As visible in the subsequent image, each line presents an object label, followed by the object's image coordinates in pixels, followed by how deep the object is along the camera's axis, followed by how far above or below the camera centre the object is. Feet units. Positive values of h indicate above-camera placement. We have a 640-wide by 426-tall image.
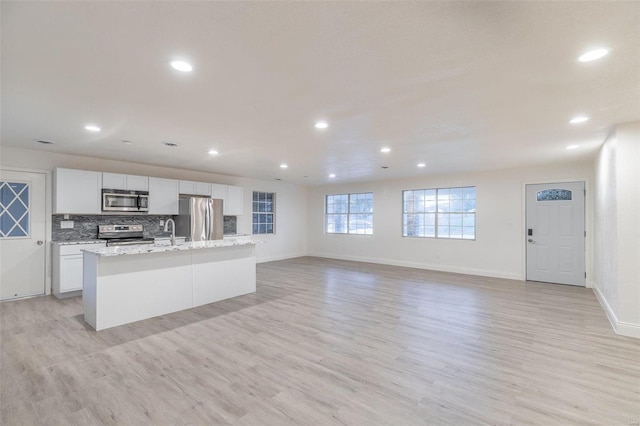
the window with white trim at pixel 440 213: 24.03 +0.11
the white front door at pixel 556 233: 19.38 -1.25
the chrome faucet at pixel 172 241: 14.51 -1.31
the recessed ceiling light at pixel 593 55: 6.37 +3.49
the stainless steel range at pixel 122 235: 18.31 -1.31
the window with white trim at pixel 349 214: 30.01 +0.03
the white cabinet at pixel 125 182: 18.06 +2.05
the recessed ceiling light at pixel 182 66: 7.05 +3.56
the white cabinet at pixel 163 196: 20.06 +1.28
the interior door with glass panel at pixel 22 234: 15.70 -1.06
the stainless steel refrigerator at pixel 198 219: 21.18 -0.34
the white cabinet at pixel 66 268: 16.03 -2.91
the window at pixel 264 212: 28.86 +0.23
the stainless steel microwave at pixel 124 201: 17.99 +0.86
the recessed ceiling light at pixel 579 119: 10.77 +3.49
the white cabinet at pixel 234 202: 24.58 +1.06
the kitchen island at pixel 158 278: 12.03 -2.97
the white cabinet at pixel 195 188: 21.65 +1.97
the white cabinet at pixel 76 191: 16.42 +1.31
